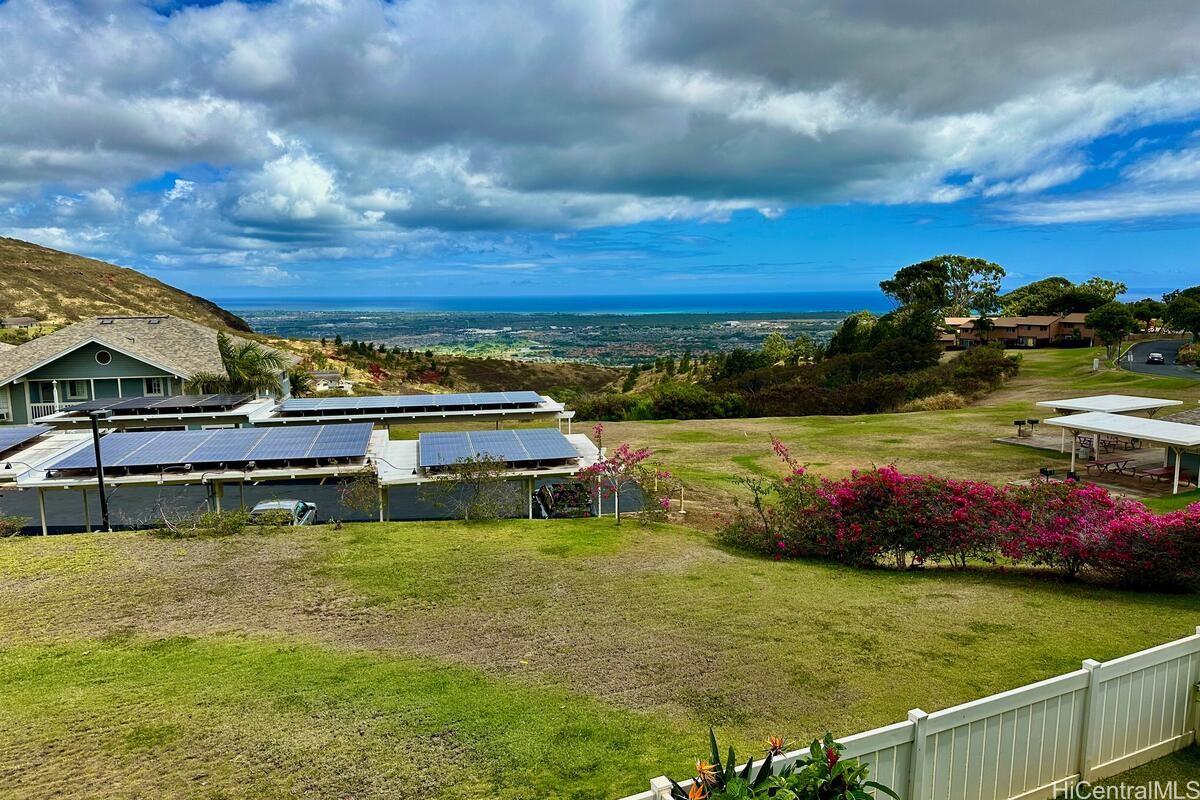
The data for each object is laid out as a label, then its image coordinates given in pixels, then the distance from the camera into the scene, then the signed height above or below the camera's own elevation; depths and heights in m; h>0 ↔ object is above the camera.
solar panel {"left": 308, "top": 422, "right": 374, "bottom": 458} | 19.17 -3.02
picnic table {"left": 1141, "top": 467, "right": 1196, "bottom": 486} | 23.56 -5.16
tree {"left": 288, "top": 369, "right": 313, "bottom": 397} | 41.04 -2.72
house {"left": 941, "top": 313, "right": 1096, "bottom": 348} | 76.88 -0.81
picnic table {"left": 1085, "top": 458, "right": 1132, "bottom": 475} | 25.69 -5.33
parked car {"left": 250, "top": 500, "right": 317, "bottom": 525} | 17.39 -4.38
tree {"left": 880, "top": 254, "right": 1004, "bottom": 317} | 95.62 +5.96
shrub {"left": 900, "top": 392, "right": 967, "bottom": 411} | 46.00 -5.07
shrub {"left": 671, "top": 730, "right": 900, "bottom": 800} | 4.63 -3.05
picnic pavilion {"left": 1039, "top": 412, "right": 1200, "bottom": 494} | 22.45 -3.76
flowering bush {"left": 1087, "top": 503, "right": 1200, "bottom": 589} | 12.63 -4.13
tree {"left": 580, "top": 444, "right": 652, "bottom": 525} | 18.80 -3.72
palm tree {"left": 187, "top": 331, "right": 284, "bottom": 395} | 30.39 -1.63
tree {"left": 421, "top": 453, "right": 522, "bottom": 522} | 18.27 -4.09
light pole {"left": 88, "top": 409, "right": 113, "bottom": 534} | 16.64 -3.29
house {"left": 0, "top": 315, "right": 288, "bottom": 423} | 28.66 -1.28
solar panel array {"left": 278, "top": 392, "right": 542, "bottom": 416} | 27.72 -2.80
